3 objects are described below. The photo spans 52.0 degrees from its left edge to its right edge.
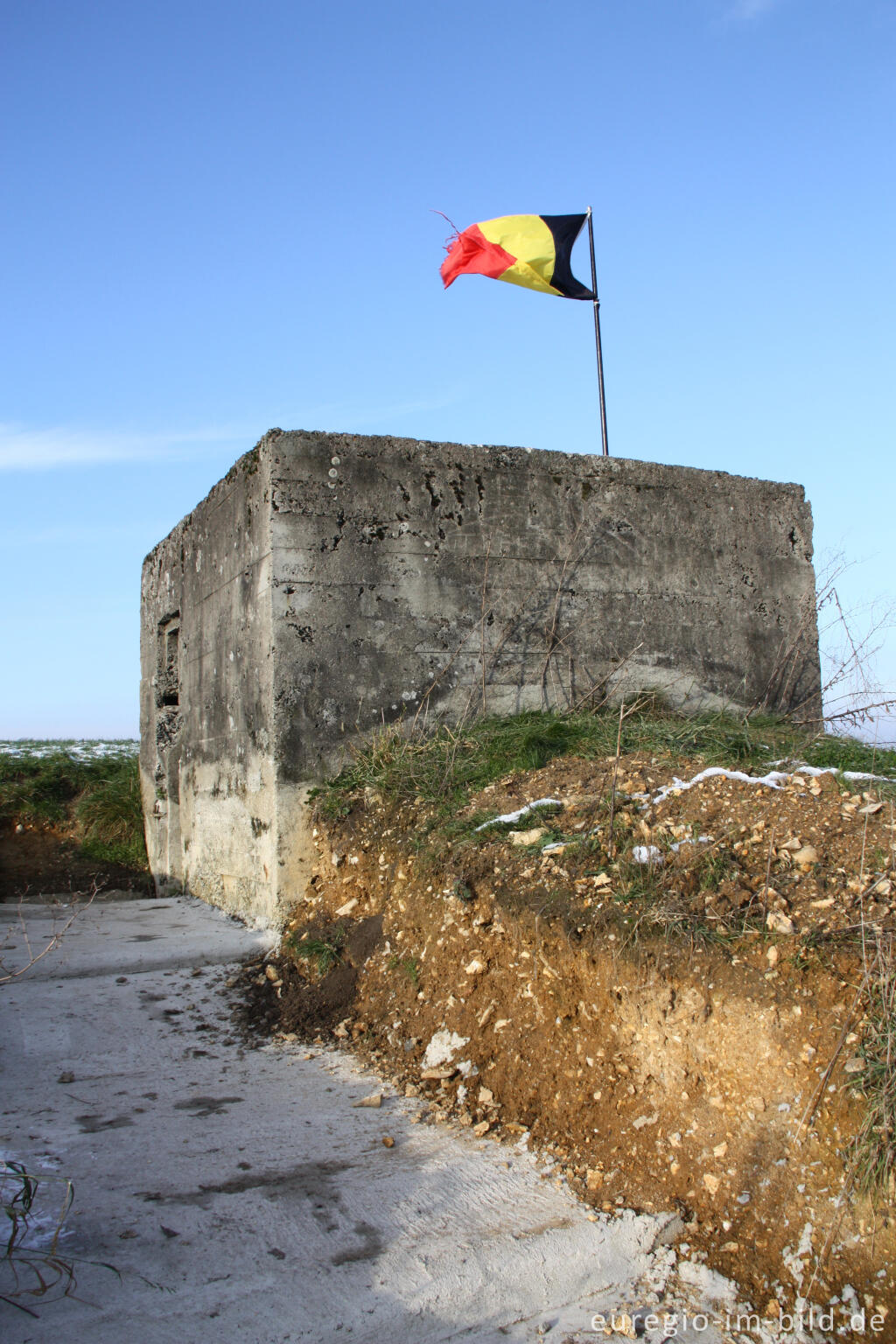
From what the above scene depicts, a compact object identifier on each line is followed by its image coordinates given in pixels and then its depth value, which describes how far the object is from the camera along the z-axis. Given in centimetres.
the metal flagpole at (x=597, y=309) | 661
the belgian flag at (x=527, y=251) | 650
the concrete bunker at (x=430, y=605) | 489
